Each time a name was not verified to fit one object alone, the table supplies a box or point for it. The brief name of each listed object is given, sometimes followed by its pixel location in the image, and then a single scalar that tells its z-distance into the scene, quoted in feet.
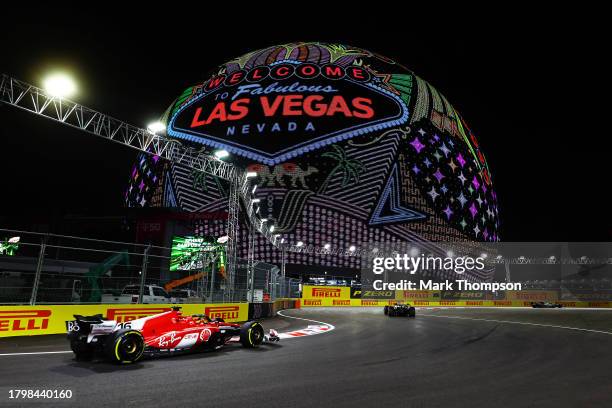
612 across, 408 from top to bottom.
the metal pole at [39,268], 38.32
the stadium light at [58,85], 58.13
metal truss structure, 58.13
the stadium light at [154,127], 70.18
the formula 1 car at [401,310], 88.69
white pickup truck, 72.82
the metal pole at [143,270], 46.57
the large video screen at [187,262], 56.16
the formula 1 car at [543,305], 167.84
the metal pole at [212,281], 58.49
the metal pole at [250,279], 72.95
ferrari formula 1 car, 26.40
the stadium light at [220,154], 78.53
